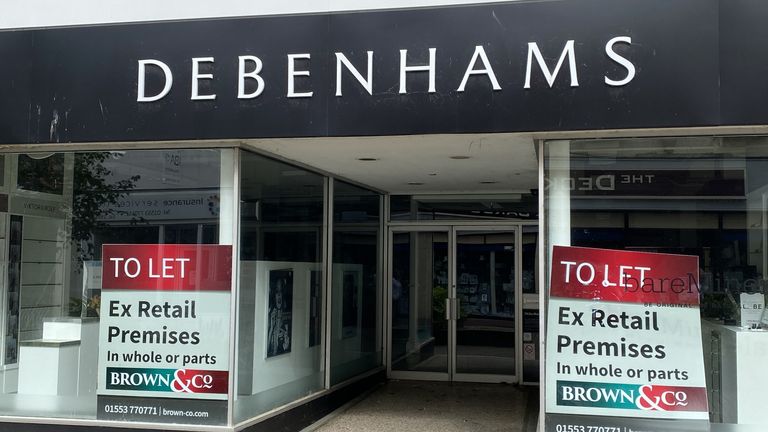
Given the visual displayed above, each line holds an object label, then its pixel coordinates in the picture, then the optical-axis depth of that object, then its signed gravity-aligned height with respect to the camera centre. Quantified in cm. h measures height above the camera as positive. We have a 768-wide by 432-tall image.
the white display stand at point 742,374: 496 -75
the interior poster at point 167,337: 566 -62
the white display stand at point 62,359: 596 -86
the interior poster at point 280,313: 639 -49
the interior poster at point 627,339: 498 -52
